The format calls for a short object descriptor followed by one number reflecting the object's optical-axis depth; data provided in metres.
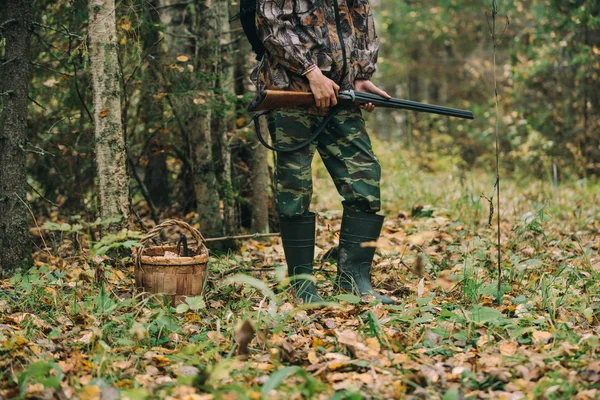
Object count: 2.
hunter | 3.28
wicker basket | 3.13
